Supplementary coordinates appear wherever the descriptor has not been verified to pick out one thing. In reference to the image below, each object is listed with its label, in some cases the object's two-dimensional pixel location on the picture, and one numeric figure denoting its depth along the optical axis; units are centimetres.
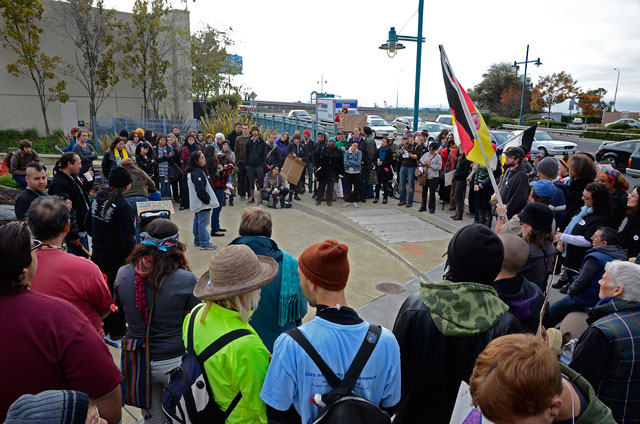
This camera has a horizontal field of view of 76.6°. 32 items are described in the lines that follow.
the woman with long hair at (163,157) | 998
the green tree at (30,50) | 1841
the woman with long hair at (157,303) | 276
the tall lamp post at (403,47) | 1159
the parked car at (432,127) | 2601
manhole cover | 587
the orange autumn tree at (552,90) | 4344
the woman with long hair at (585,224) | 483
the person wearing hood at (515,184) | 634
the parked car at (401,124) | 3186
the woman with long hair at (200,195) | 683
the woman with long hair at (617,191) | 528
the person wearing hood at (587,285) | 360
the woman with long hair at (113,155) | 825
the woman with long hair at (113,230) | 434
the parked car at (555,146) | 2136
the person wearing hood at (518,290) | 254
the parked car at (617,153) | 1822
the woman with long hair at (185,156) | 999
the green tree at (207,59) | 2452
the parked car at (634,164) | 1473
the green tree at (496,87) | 5066
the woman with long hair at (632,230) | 466
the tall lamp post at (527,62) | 3301
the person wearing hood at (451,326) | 200
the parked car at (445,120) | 3163
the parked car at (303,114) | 2790
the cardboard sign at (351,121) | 1352
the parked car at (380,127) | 2912
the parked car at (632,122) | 3962
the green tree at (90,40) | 2020
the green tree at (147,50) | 2158
